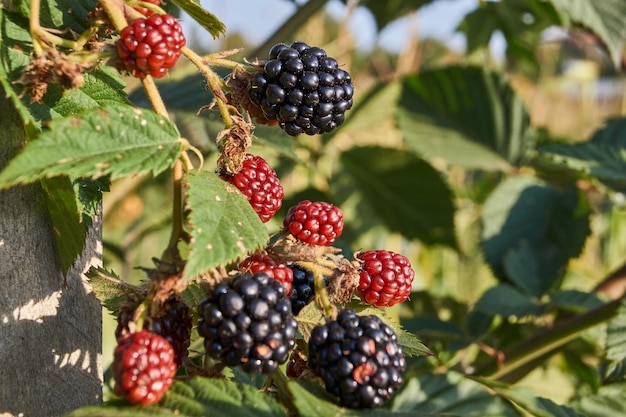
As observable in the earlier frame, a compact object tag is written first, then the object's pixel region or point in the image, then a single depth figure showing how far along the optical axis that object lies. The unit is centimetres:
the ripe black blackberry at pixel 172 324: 29
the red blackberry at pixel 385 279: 31
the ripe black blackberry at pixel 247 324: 28
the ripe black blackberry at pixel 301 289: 31
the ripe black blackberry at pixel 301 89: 31
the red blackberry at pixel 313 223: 32
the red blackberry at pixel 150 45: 29
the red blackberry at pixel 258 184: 31
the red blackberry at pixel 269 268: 30
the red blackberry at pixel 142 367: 28
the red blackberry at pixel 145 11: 30
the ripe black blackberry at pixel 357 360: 29
